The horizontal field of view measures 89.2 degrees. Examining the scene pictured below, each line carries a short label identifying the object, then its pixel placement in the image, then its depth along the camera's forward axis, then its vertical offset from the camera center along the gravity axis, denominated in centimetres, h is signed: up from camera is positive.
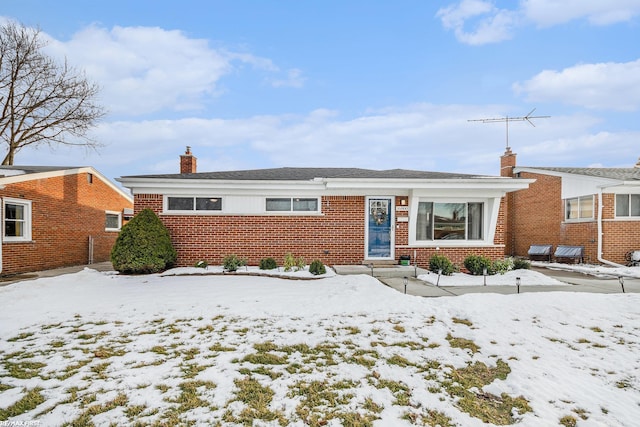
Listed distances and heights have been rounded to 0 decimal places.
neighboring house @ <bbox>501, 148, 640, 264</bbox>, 1363 +16
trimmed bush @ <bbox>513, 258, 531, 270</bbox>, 1116 -180
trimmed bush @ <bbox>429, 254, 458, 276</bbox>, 1050 -175
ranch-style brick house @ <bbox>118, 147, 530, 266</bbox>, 1134 -29
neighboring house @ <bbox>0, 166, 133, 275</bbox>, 1121 -41
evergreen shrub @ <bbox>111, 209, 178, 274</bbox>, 1005 -127
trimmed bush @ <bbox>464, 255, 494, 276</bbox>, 1050 -171
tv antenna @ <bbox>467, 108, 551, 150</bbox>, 1800 +526
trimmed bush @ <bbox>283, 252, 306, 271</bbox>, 1046 -176
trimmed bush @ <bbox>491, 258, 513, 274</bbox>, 1047 -175
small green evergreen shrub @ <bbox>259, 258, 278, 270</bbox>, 1061 -179
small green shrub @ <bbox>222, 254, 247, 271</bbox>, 1038 -174
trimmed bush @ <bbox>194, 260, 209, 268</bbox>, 1077 -186
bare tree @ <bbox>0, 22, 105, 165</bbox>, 1992 +735
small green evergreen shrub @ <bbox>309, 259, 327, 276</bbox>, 984 -177
